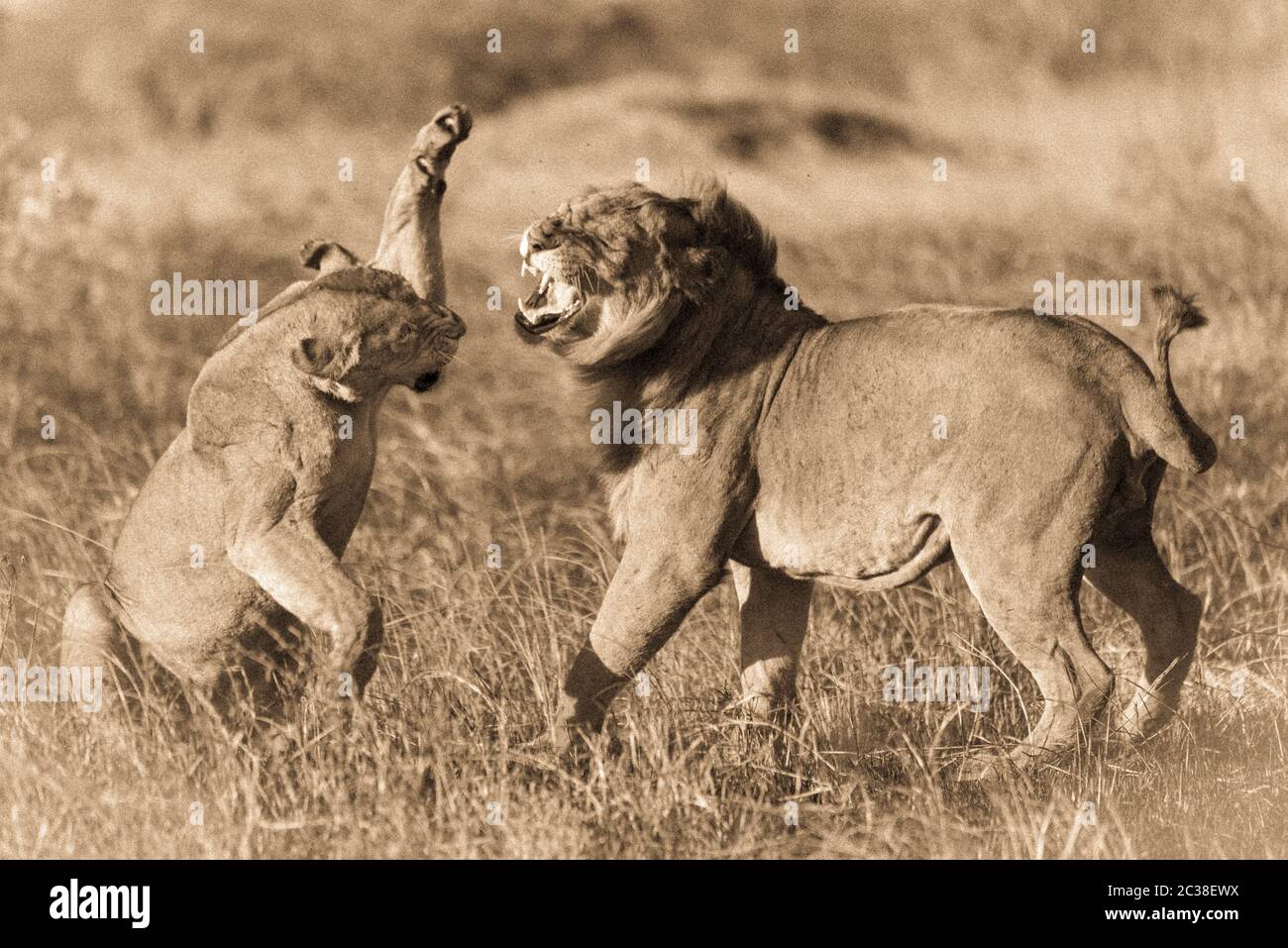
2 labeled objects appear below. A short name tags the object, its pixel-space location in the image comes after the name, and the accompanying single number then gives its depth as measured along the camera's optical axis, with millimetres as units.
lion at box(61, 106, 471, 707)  12109
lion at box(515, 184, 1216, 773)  12141
